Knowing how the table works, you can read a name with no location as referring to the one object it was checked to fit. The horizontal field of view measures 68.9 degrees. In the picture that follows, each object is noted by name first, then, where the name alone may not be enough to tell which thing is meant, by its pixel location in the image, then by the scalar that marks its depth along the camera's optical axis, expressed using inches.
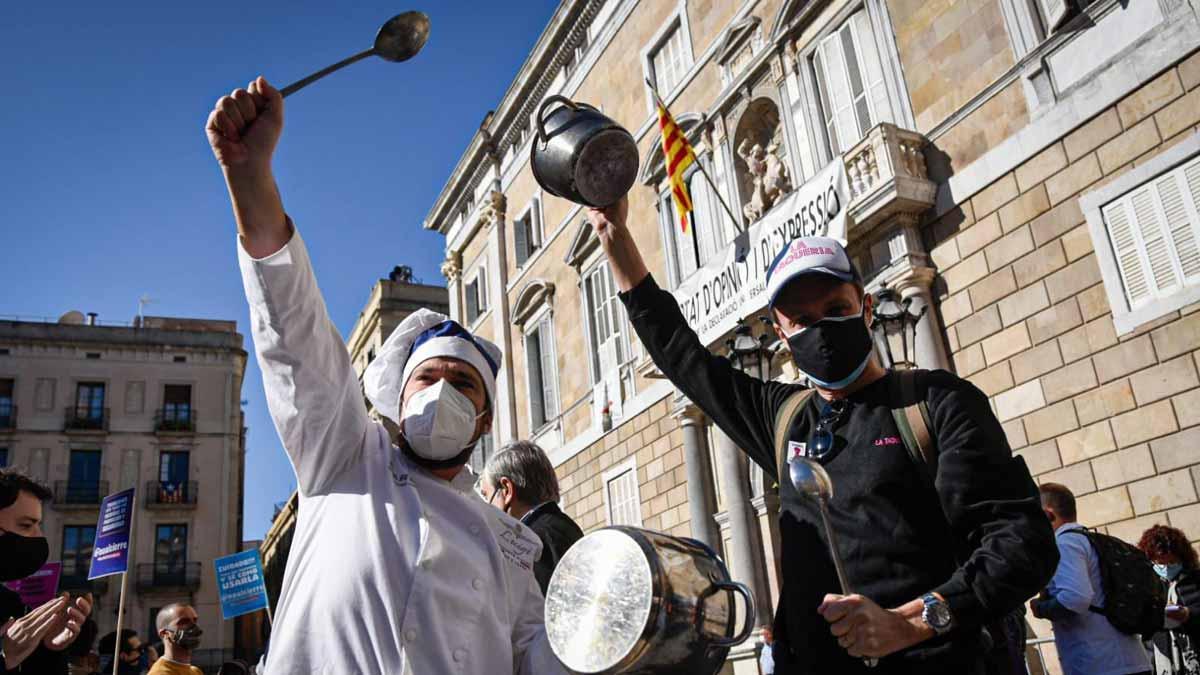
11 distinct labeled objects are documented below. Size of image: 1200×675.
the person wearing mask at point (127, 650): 385.9
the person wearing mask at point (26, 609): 140.6
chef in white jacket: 70.6
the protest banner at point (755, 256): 395.9
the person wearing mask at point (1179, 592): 207.9
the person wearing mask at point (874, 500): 70.8
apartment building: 1332.4
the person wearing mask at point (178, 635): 235.3
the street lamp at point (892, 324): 293.1
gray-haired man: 156.3
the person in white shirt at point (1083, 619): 180.2
